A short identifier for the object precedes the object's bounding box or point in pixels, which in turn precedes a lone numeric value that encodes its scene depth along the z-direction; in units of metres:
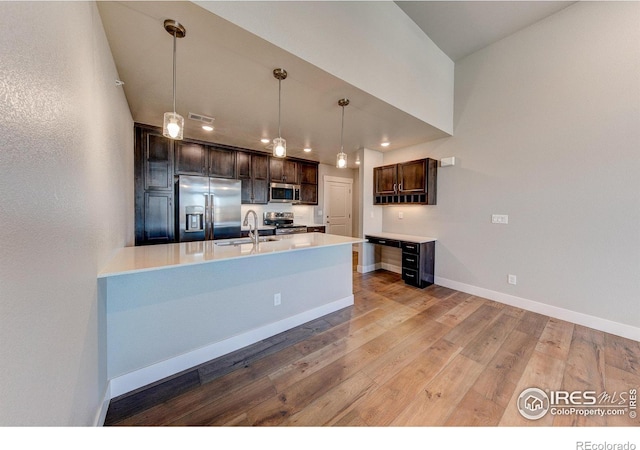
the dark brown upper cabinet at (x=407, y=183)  3.79
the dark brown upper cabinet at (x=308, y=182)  5.61
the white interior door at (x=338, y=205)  6.31
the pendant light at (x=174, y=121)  1.61
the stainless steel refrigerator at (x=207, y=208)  3.76
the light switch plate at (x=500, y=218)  3.14
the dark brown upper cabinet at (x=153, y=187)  3.52
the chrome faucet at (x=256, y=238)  2.28
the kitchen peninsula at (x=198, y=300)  1.61
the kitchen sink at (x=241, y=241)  2.50
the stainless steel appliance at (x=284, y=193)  5.10
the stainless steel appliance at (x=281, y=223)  5.15
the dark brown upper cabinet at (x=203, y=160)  3.92
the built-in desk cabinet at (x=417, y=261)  3.69
